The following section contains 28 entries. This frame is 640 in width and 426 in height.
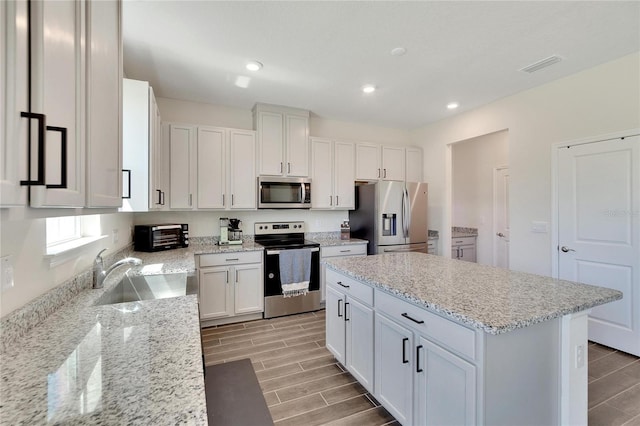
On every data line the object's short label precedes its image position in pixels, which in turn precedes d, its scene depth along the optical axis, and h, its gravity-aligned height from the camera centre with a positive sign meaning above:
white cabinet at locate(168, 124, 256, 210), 3.30 +0.57
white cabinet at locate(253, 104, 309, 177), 3.68 +0.98
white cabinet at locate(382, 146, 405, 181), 4.45 +0.81
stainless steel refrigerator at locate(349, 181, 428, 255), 3.94 -0.03
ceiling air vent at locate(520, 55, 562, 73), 2.57 +1.40
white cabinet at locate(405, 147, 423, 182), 4.64 +0.81
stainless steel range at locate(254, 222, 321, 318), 3.43 -0.70
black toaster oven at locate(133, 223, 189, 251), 3.00 -0.24
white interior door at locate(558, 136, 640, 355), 2.56 -0.14
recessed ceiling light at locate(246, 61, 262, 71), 2.66 +1.40
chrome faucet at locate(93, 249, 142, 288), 1.74 -0.35
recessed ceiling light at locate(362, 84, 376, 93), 3.18 +1.42
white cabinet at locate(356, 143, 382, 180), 4.29 +0.79
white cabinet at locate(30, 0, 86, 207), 0.63 +0.30
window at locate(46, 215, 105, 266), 1.44 -0.13
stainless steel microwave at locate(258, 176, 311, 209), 3.65 +0.28
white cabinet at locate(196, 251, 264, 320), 3.15 -0.79
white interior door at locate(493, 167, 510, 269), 4.89 -0.08
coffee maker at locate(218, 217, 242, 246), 3.59 -0.22
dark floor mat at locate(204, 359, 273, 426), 1.26 -0.91
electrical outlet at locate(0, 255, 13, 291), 1.03 -0.20
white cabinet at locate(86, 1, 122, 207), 0.89 +0.39
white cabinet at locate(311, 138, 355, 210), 4.01 +0.58
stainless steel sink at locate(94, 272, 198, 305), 1.98 -0.51
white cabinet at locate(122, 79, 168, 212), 2.22 +0.57
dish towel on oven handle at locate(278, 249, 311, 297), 3.46 -0.70
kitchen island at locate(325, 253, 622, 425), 1.21 -0.64
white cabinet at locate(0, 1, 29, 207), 0.55 +0.22
